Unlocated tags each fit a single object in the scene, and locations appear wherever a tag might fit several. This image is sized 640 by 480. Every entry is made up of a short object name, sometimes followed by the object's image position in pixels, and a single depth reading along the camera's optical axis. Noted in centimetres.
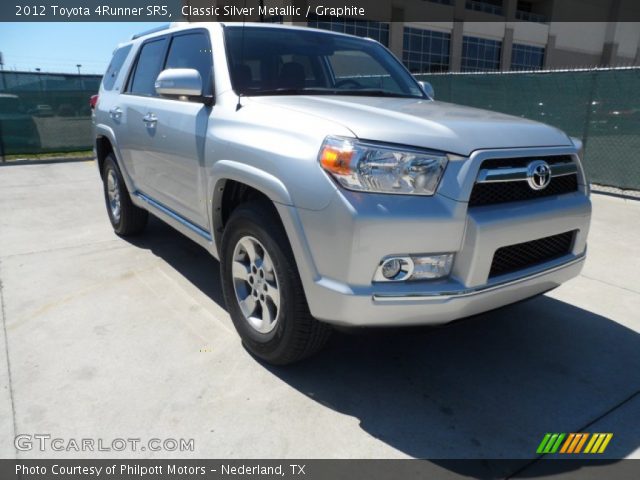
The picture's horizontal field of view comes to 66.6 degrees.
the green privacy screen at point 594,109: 800
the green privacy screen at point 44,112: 1166
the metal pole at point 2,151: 1153
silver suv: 211
